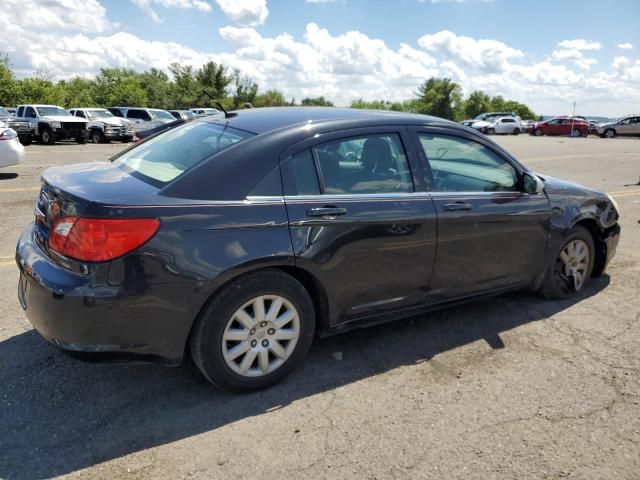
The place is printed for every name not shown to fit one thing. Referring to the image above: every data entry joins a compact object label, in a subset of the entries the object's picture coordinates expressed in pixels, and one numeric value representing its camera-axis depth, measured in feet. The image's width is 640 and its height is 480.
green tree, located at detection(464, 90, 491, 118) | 296.71
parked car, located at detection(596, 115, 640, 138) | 122.31
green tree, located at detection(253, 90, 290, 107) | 198.49
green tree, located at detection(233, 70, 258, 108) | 209.77
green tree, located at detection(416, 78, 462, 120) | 261.24
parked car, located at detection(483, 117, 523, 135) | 137.80
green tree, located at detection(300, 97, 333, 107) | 197.37
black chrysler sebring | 8.89
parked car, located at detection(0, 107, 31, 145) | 71.85
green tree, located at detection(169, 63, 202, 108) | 193.98
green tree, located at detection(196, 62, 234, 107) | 200.13
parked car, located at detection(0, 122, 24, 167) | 36.16
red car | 133.80
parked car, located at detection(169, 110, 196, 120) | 102.83
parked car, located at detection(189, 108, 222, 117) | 112.30
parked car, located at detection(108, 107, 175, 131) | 86.69
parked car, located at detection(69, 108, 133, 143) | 81.20
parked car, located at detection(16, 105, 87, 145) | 74.28
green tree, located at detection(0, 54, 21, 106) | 130.93
